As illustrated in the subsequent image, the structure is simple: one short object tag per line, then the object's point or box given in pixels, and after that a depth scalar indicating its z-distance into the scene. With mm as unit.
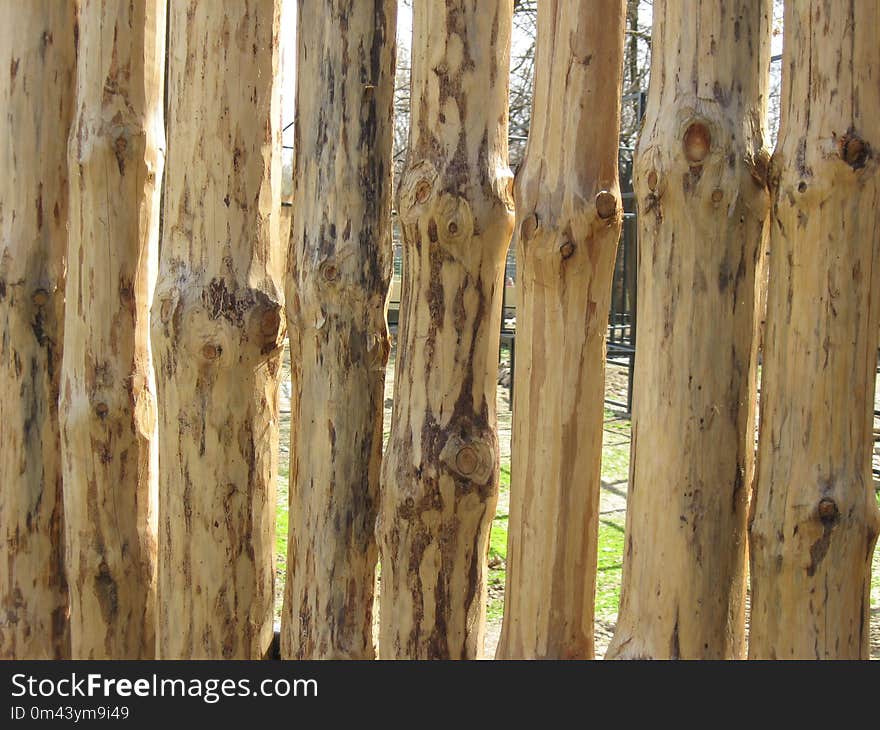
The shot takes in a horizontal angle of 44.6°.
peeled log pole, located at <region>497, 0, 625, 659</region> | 1904
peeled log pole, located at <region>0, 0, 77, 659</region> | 2518
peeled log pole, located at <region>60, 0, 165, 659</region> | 2365
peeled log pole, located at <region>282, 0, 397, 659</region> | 2090
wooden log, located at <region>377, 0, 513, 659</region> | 1965
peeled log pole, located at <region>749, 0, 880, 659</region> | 1693
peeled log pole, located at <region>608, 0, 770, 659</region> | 1760
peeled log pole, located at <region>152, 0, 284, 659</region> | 2127
